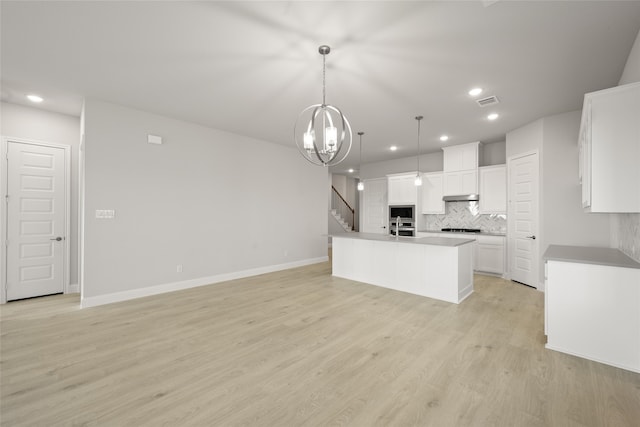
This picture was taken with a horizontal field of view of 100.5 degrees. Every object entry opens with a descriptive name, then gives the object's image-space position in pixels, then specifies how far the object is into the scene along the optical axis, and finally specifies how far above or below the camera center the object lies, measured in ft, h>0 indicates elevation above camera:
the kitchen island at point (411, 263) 13.82 -2.73
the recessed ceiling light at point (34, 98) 13.04 +5.82
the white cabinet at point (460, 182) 20.76 +2.81
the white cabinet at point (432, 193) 22.77 +2.14
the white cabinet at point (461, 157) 20.87 +4.89
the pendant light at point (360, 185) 18.85 +2.29
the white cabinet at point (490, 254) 18.92 -2.68
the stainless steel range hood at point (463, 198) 20.80 +1.57
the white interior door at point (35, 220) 13.98 -0.28
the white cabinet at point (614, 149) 7.49 +2.01
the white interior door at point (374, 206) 27.66 +1.13
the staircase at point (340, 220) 35.47 -0.46
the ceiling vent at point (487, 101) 12.96 +5.81
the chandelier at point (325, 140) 8.70 +2.55
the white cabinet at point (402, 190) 24.08 +2.51
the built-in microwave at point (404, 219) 24.25 -0.18
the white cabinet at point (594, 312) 7.79 -2.93
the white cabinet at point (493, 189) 19.39 +2.10
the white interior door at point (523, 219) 16.17 -0.08
